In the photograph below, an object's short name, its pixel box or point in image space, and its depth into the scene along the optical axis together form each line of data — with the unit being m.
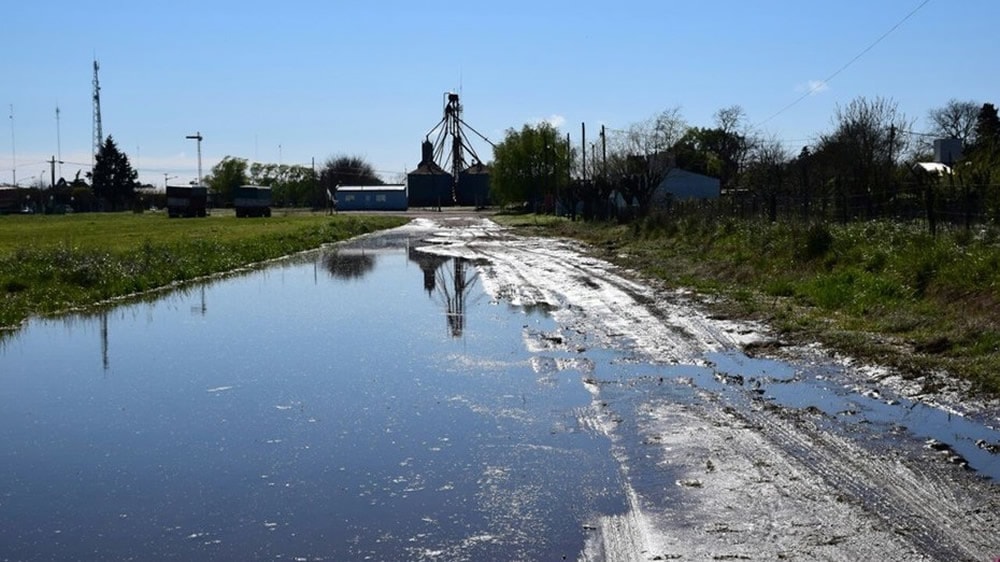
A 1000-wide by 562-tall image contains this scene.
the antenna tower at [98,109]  138.62
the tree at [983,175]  21.36
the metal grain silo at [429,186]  138.00
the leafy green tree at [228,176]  172.00
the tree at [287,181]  169.32
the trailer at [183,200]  99.38
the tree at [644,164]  57.25
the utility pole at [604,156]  68.96
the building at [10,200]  144.50
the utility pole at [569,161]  87.56
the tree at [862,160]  29.06
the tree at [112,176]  132.75
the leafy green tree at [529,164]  100.75
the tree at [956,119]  84.44
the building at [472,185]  136.88
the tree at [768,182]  33.67
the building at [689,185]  84.50
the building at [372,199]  127.81
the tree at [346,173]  158.24
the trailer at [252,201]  98.56
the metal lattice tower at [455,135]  139.62
